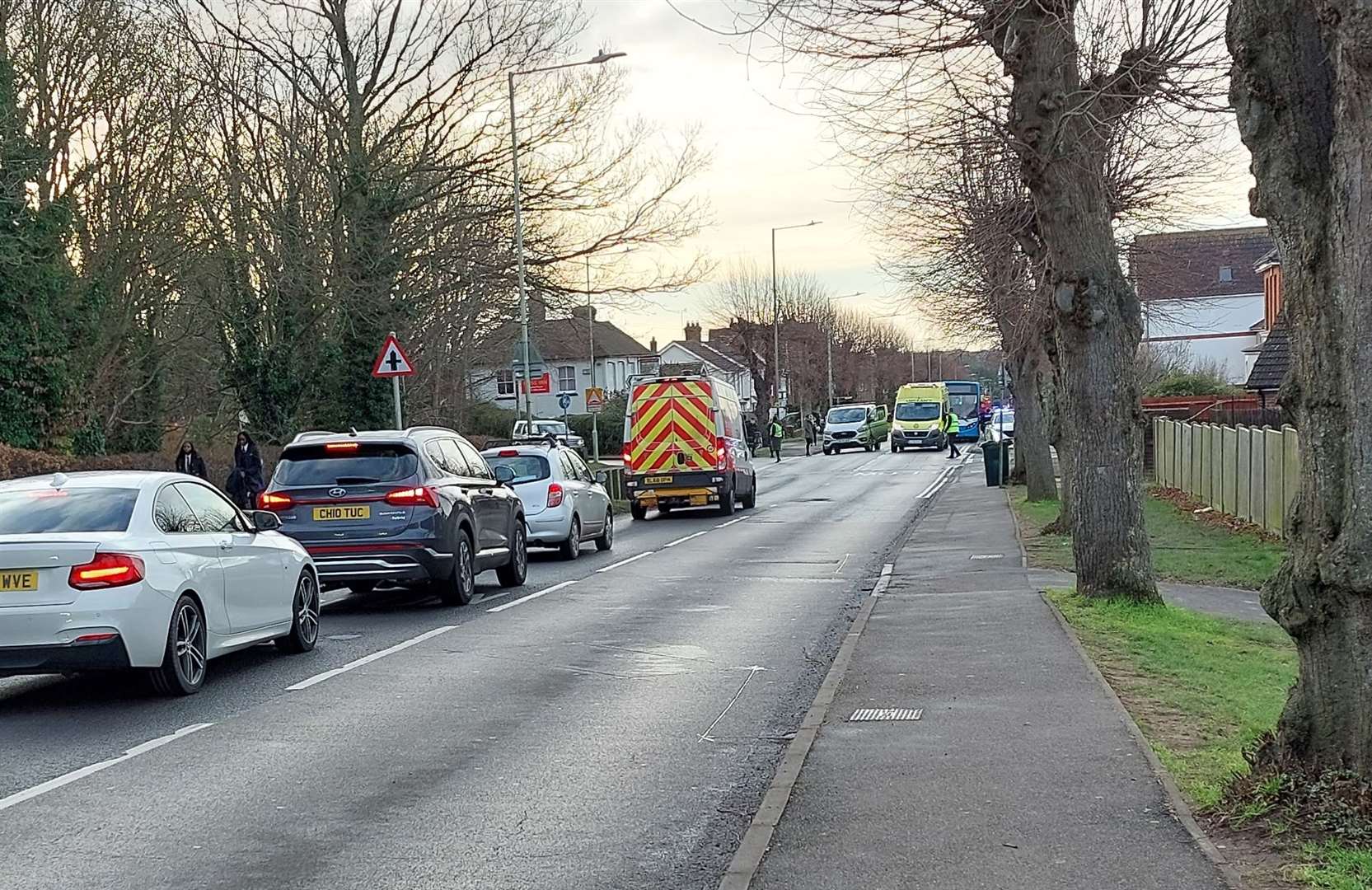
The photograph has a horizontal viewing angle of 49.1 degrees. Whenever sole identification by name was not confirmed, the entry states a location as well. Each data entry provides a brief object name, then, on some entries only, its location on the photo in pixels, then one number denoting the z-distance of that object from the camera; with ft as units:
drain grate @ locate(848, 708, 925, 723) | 28.76
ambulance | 220.84
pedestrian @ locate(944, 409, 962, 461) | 199.82
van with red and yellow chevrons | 99.50
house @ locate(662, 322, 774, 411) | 398.21
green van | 225.48
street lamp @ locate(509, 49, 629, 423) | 101.45
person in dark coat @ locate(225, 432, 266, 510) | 90.99
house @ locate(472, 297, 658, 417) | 302.45
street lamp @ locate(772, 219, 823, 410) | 243.21
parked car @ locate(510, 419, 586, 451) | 90.01
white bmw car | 30.58
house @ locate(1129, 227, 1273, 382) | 220.76
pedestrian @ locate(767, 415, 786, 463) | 212.64
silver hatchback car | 71.05
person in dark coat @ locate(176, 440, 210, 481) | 87.66
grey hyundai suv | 48.42
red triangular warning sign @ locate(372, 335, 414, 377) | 72.18
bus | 265.54
